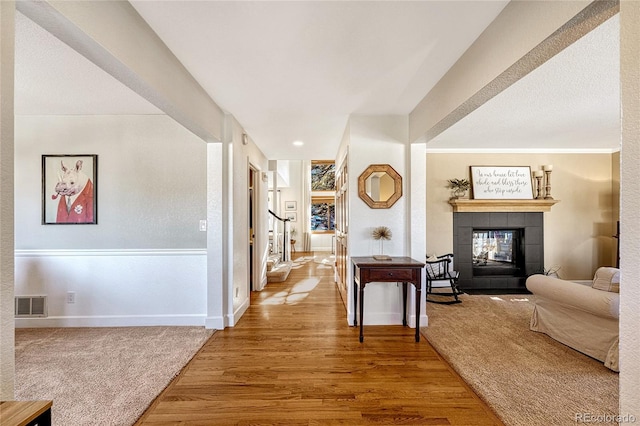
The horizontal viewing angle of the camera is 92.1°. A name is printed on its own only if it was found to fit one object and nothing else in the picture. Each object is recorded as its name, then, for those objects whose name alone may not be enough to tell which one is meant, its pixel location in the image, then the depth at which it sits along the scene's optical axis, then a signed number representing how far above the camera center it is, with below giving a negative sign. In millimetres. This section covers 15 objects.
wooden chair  4395 -941
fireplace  5156 -667
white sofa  2457 -953
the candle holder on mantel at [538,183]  5203 +491
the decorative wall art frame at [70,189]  3400 +257
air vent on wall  3359 -1025
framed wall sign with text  5242 +490
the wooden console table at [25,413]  839 -569
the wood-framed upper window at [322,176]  11438 +1339
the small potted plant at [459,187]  5191 +422
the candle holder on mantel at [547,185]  5156 +448
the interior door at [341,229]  4257 -279
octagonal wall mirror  3502 +298
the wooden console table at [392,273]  3043 -609
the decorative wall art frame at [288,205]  10906 +248
